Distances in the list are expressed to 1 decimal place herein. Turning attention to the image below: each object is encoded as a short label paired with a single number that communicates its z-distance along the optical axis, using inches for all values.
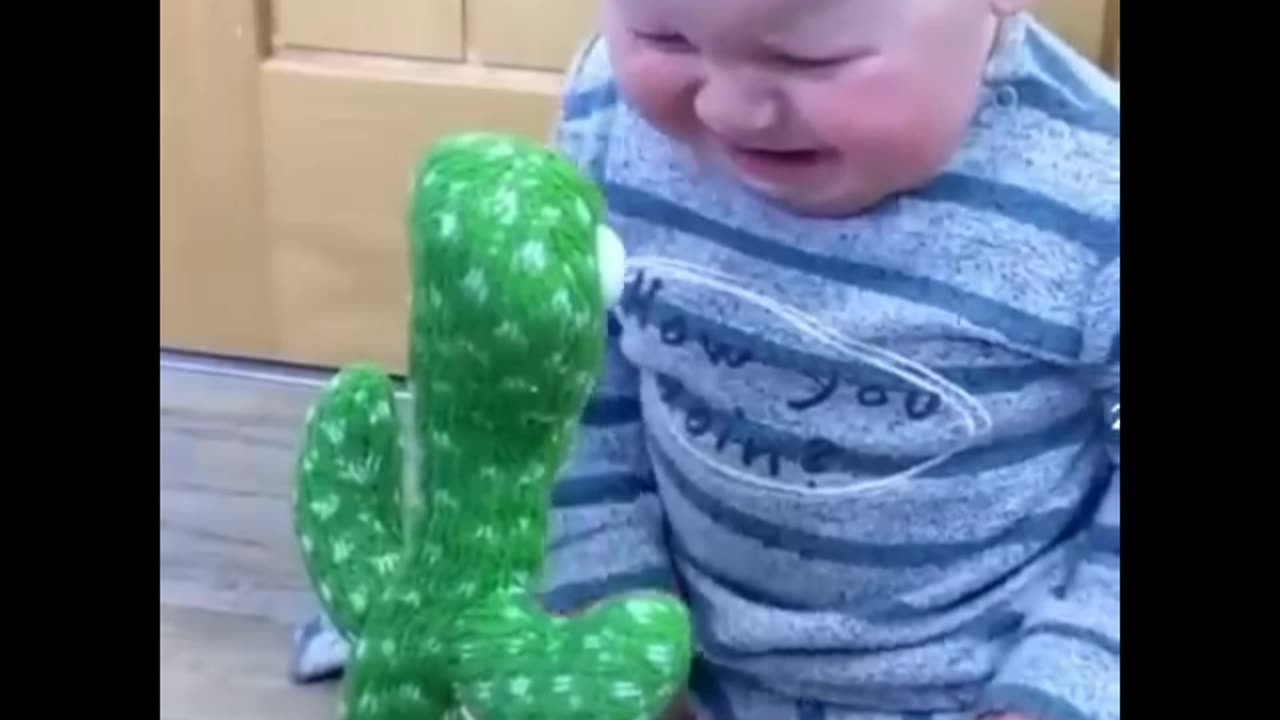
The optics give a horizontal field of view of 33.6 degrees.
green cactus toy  26.7
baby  30.3
